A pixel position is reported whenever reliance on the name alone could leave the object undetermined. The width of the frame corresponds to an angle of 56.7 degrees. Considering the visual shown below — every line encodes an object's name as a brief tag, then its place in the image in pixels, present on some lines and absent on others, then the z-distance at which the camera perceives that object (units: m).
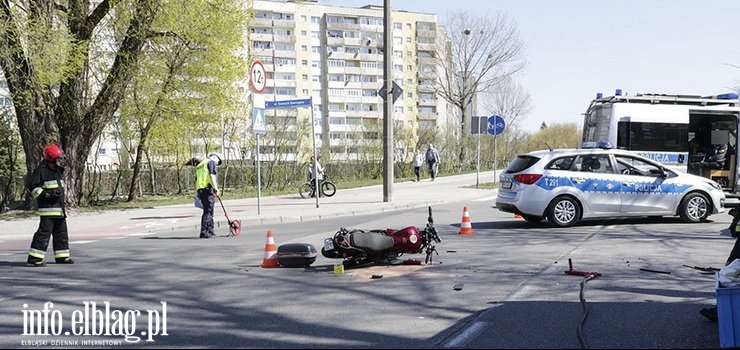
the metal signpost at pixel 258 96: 16.98
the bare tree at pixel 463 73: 56.16
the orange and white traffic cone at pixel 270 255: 9.66
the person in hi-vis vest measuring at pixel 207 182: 13.73
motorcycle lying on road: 9.10
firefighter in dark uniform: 10.30
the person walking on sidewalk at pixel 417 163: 34.84
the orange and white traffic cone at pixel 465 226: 13.20
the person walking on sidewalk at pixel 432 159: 34.48
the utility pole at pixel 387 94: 20.48
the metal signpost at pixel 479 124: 25.41
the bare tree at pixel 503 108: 67.62
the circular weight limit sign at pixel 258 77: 16.94
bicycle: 25.12
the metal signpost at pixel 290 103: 18.20
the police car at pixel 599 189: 13.72
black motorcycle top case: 9.52
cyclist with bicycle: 24.27
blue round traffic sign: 25.69
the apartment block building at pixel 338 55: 86.31
